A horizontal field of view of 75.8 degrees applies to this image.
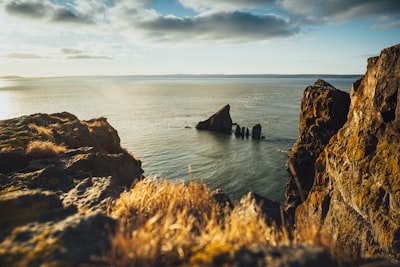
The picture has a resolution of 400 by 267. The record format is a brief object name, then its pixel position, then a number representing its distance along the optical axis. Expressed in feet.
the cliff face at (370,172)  29.91
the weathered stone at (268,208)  20.99
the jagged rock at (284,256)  9.98
